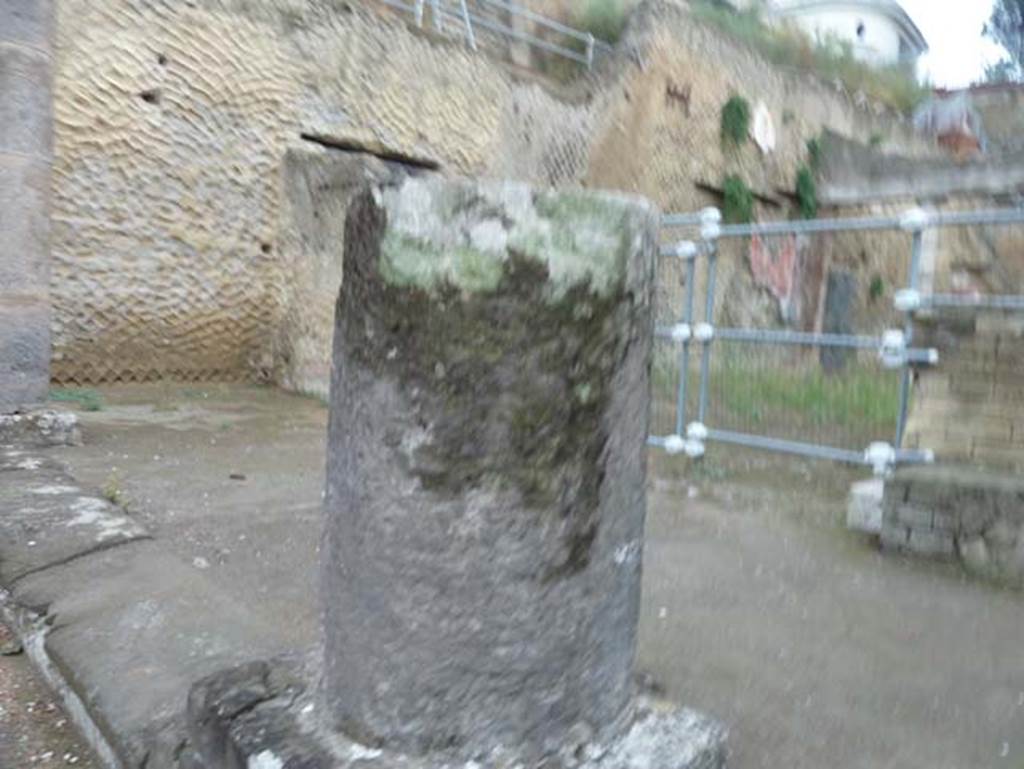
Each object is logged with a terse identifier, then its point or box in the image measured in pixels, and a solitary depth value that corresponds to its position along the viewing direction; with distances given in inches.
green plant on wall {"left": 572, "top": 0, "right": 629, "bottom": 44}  409.1
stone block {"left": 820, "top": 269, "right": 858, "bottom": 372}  458.3
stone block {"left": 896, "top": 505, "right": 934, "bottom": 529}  117.1
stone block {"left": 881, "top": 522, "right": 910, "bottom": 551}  119.5
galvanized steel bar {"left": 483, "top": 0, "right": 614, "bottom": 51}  371.6
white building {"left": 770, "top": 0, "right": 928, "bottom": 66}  892.0
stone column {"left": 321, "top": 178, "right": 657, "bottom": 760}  43.8
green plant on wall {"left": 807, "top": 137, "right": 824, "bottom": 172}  489.7
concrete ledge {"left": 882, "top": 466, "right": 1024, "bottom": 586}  109.2
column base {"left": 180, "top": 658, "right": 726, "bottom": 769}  45.7
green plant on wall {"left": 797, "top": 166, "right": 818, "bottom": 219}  485.4
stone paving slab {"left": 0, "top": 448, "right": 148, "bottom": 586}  93.6
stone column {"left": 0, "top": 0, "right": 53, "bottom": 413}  149.6
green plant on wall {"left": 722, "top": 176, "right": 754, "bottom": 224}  442.0
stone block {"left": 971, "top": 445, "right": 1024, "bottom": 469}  114.8
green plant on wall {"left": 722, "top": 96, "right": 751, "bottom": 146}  438.9
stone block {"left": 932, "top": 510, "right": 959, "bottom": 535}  114.7
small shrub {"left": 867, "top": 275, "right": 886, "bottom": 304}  468.4
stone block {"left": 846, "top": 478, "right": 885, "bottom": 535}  129.5
